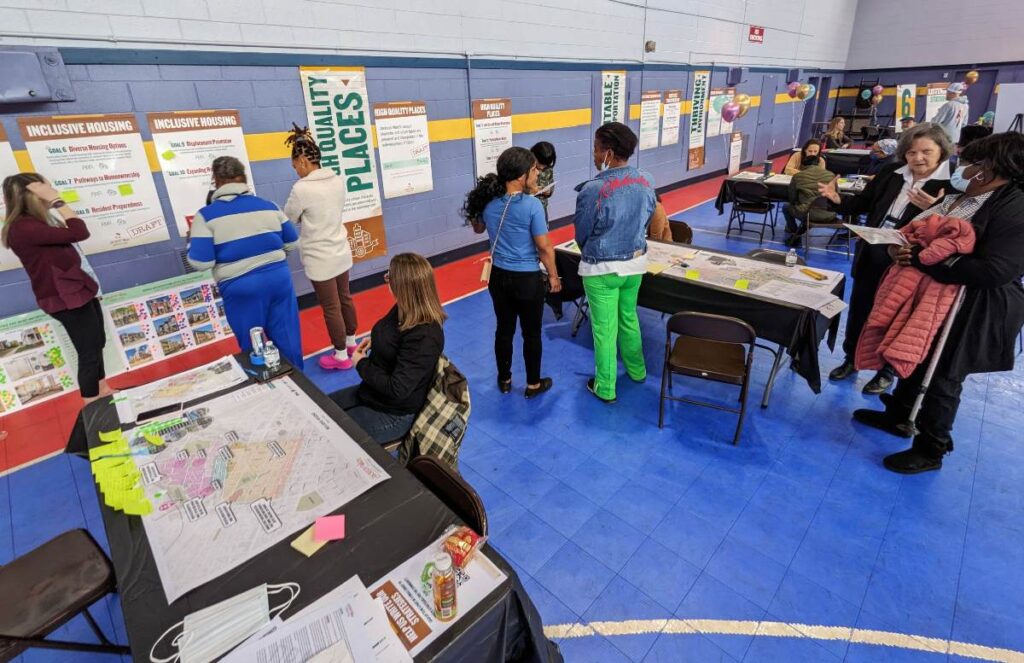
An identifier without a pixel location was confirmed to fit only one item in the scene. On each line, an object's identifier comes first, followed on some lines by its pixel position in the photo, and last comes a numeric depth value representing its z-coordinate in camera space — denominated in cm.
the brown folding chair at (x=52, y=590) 149
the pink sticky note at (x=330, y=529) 135
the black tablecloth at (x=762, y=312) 296
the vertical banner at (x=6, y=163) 301
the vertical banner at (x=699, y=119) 908
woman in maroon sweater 268
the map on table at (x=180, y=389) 199
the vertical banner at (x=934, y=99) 1156
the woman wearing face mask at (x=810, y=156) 583
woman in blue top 279
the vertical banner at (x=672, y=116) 852
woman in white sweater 331
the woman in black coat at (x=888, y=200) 308
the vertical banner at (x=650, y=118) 803
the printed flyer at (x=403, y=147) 488
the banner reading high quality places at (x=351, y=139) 434
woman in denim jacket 285
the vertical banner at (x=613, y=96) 719
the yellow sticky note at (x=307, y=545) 132
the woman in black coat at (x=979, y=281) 215
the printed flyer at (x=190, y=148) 360
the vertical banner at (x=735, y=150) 1077
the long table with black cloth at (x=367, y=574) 115
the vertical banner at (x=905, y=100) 1230
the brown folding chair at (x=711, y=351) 272
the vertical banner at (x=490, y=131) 575
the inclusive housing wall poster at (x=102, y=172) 315
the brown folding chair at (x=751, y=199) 633
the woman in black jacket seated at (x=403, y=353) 196
